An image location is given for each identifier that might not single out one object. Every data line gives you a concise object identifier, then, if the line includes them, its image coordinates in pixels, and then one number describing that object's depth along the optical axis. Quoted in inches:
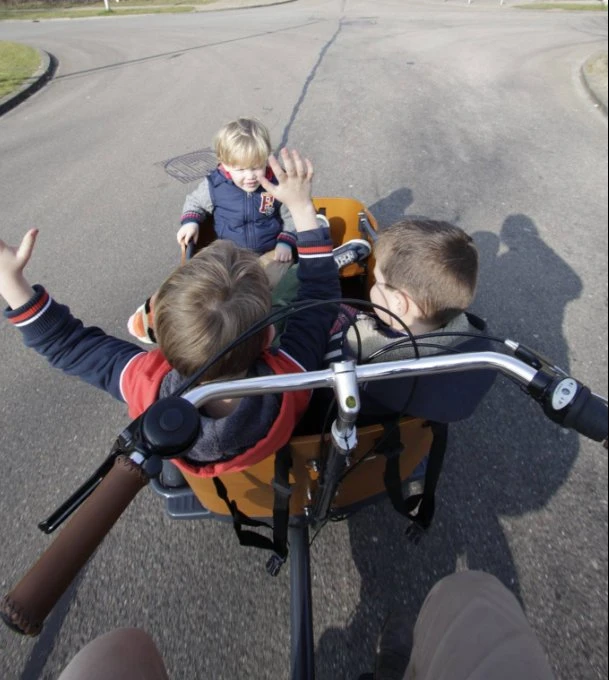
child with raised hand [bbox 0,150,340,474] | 43.7
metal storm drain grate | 197.6
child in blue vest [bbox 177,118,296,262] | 98.2
